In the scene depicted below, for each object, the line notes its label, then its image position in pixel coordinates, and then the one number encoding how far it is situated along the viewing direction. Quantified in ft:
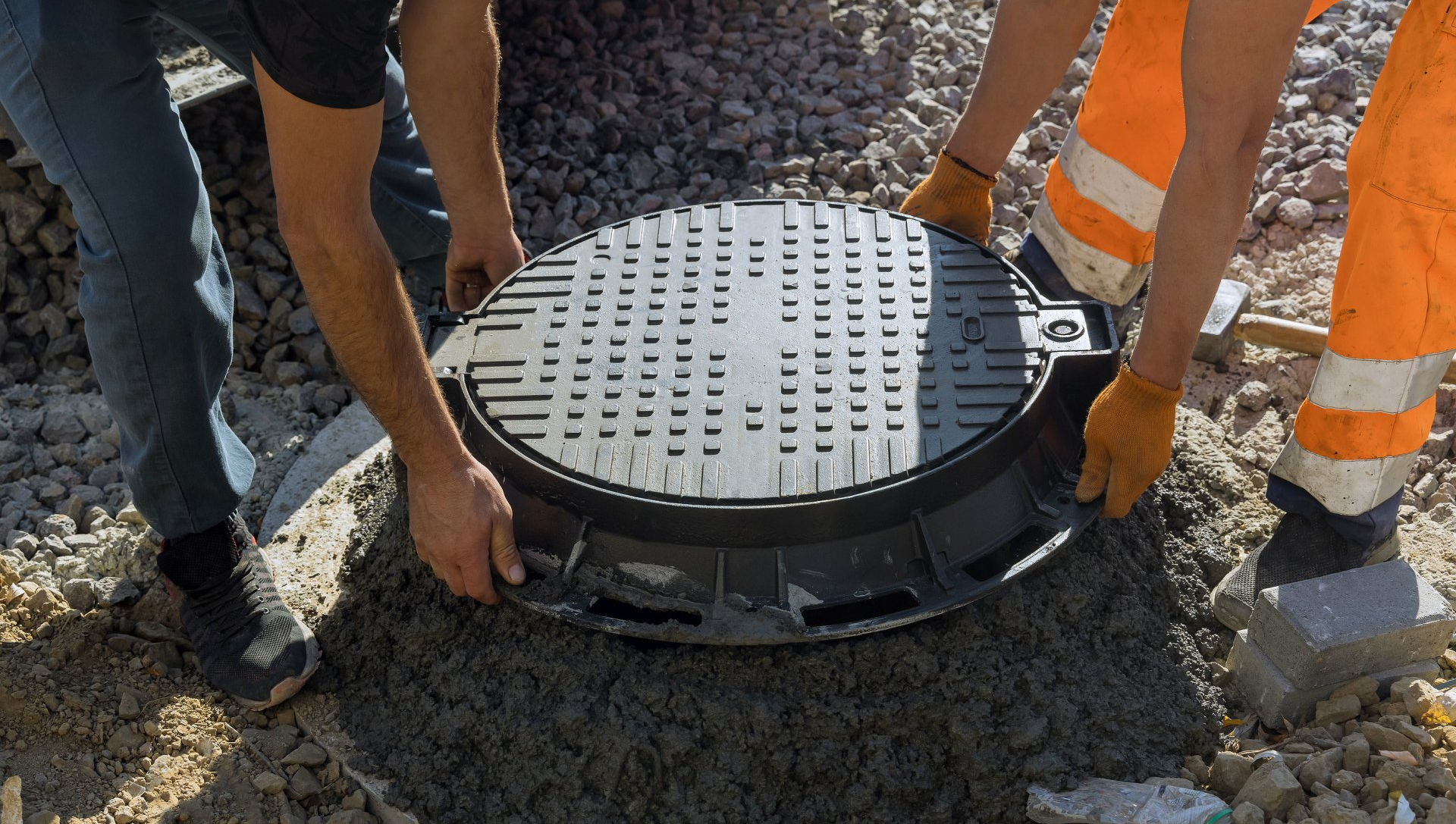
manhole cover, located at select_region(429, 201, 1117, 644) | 6.59
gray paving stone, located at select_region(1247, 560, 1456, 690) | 6.72
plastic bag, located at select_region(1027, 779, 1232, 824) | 6.36
